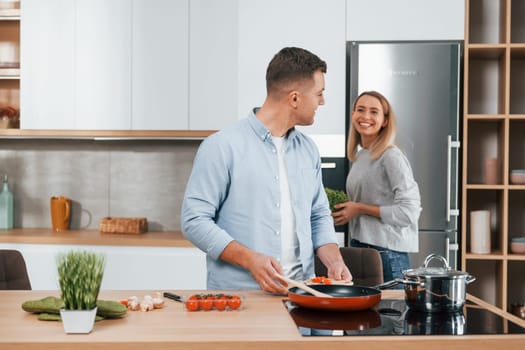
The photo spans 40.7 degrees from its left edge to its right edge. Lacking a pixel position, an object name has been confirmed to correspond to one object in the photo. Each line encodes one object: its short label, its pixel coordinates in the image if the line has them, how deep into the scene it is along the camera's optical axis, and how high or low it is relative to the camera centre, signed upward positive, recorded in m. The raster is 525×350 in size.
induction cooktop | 1.60 -0.37
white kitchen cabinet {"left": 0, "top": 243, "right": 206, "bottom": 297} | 3.92 -0.57
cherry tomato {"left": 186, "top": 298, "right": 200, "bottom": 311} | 1.78 -0.35
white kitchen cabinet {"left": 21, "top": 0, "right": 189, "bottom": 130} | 4.14 +0.60
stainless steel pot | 1.80 -0.31
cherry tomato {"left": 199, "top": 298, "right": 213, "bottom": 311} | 1.79 -0.35
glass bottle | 4.50 -0.28
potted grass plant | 1.52 -0.27
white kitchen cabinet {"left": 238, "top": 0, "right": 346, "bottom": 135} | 3.85 +0.69
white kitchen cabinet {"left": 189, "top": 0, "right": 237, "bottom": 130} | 4.08 +0.60
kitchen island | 1.47 -0.37
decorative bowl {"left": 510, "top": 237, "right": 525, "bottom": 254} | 4.02 -0.44
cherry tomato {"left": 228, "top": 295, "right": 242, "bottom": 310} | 1.79 -0.35
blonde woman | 2.98 -0.12
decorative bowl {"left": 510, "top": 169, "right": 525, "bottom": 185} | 3.98 -0.05
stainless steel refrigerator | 3.73 +0.25
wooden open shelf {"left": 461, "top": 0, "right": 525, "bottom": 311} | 4.30 +0.20
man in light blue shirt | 2.19 -0.06
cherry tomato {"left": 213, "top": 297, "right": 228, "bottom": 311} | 1.79 -0.35
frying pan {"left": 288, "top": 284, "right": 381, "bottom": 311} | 1.77 -0.33
